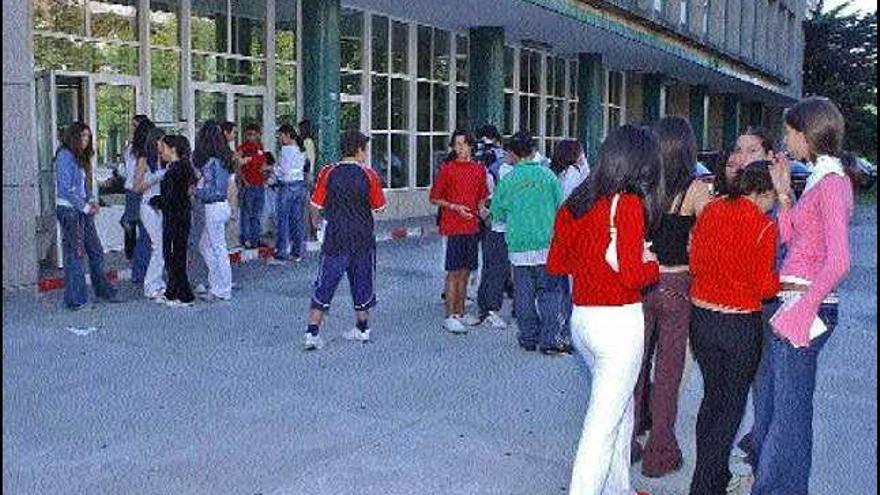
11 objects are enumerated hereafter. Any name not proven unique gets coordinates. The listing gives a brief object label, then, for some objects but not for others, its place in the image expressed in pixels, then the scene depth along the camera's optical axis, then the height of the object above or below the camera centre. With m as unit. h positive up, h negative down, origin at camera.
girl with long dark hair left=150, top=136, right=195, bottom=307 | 9.32 -0.61
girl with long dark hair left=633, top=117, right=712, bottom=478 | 4.75 -0.73
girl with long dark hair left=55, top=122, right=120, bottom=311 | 8.97 -0.57
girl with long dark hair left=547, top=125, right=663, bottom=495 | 4.01 -0.52
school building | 11.62 +1.46
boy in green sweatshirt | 7.60 -0.68
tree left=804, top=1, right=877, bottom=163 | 51.56 +4.99
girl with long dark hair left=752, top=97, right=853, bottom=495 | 3.90 -0.54
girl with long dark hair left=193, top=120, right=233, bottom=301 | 9.41 -0.40
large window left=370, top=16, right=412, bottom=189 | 19.75 +1.06
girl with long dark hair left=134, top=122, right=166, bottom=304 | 9.73 -0.44
